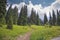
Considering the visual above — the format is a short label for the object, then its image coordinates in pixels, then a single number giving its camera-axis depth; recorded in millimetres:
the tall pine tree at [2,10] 12181
